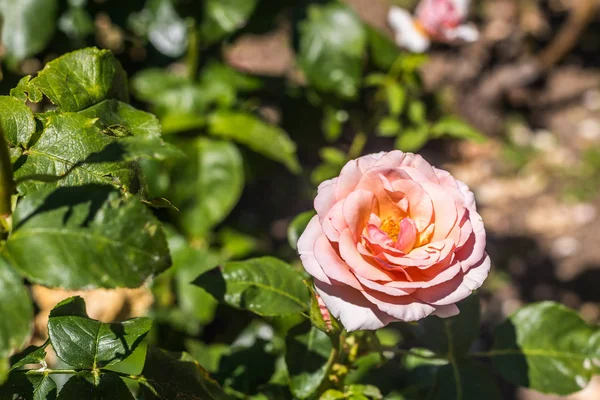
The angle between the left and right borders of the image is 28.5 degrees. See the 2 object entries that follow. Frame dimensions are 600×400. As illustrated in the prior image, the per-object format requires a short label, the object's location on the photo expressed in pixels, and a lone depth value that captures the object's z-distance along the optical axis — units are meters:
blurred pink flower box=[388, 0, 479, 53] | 1.00
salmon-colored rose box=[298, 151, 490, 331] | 0.48
